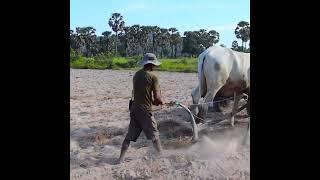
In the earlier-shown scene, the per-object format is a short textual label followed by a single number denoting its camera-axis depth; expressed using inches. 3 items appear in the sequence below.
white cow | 274.5
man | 213.8
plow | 248.8
